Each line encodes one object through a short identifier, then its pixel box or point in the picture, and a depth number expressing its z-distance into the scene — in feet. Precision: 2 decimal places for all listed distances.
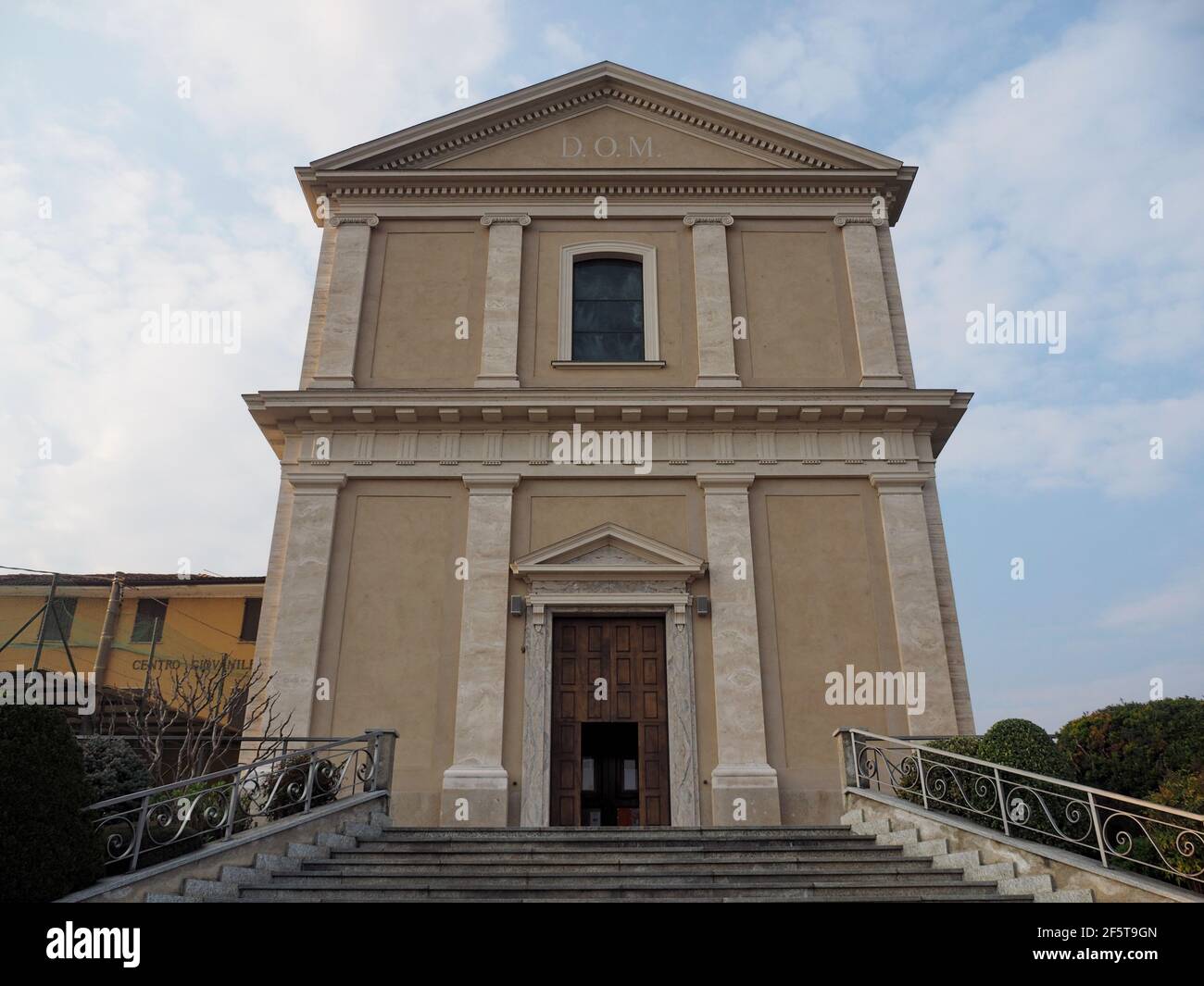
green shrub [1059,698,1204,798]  33.32
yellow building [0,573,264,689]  83.92
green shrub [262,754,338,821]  34.50
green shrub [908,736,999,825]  31.45
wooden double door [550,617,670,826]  43.88
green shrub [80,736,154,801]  27.04
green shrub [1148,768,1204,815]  25.27
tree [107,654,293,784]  35.94
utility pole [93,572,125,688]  81.87
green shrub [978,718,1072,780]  31.83
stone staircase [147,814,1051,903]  26.58
